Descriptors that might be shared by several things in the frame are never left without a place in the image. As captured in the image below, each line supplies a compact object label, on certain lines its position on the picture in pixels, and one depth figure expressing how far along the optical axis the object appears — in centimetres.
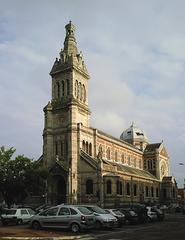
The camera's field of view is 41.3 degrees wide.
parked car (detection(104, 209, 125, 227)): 2045
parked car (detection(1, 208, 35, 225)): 2069
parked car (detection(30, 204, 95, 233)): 1602
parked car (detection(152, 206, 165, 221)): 2590
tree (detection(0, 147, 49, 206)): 3030
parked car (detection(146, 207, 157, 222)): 2485
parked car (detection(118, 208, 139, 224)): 2257
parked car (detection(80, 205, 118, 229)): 1768
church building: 3857
